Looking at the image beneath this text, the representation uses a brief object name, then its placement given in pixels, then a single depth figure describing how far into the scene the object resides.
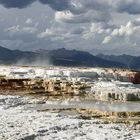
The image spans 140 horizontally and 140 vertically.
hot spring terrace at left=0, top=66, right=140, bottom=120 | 45.03
